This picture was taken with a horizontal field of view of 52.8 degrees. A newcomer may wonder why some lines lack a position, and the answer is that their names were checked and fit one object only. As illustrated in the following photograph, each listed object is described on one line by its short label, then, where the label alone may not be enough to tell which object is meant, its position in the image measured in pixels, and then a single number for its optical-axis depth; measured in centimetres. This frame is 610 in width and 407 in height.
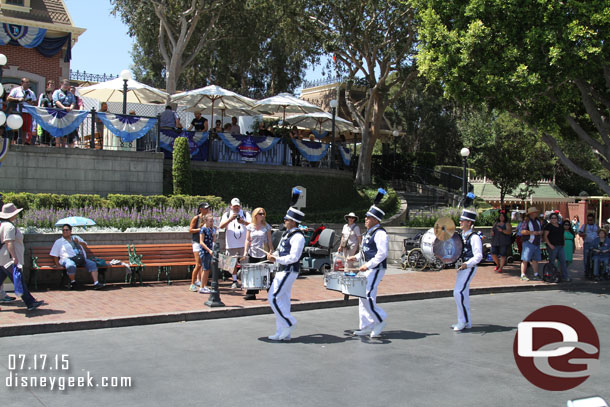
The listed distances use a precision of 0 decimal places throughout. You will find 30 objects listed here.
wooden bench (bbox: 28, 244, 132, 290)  1239
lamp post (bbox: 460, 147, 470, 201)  2321
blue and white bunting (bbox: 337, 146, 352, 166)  2658
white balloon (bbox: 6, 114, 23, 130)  1346
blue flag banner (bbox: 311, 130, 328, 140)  2828
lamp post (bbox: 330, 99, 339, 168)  2420
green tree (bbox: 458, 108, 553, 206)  2916
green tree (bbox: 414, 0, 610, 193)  1527
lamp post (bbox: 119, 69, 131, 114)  1783
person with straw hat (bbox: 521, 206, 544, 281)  1666
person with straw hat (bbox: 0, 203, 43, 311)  982
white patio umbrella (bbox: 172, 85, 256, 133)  2162
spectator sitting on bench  1238
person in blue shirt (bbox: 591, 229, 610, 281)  1739
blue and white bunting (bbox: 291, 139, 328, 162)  2391
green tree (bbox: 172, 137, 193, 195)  1908
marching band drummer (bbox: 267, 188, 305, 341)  890
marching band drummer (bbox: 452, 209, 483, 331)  1000
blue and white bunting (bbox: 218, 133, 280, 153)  2155
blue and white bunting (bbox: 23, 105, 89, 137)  1684
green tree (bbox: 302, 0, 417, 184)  2594
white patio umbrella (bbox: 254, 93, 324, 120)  2292
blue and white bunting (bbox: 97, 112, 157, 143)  1798
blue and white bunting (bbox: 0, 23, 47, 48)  2270
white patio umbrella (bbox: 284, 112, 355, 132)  2652
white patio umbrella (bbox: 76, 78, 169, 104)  2031
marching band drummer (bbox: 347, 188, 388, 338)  921
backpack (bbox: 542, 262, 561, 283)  1651
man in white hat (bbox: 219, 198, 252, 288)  1281
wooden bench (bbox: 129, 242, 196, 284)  1370
